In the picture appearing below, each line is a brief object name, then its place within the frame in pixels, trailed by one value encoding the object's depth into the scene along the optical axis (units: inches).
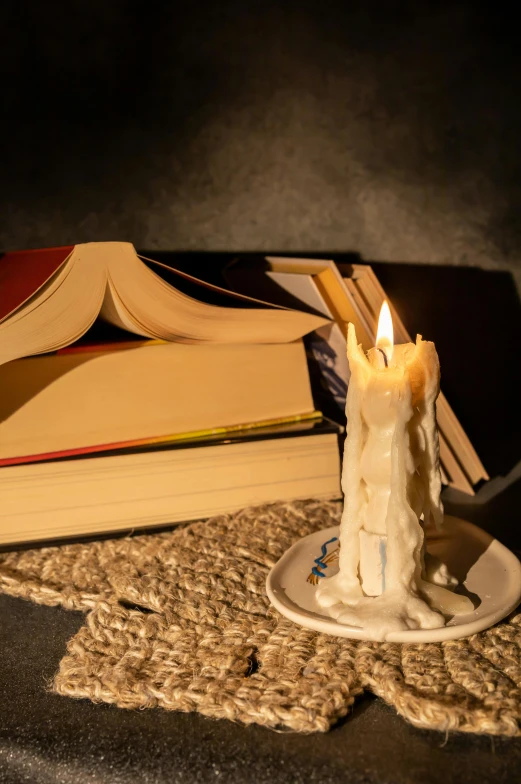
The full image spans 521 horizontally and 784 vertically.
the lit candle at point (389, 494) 20.4
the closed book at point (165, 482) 28.3
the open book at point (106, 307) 26.5
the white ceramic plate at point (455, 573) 19.9
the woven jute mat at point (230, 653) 18.2
